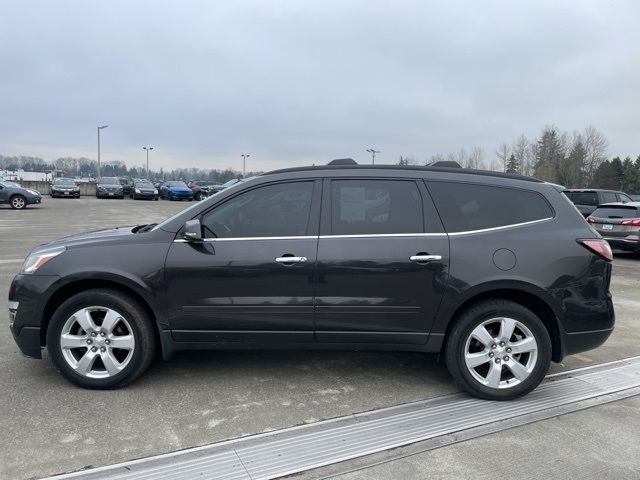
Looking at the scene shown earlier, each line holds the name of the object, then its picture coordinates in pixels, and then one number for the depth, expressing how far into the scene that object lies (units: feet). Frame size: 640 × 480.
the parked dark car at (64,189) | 116.06
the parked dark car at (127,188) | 133.79
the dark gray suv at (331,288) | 12.30
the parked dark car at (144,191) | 121.29
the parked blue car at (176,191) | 124.88
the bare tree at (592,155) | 242.99
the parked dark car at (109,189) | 120.06
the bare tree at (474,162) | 220.84
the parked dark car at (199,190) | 139.27
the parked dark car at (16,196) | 78.02
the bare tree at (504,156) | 259.60
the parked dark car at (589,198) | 49.39
